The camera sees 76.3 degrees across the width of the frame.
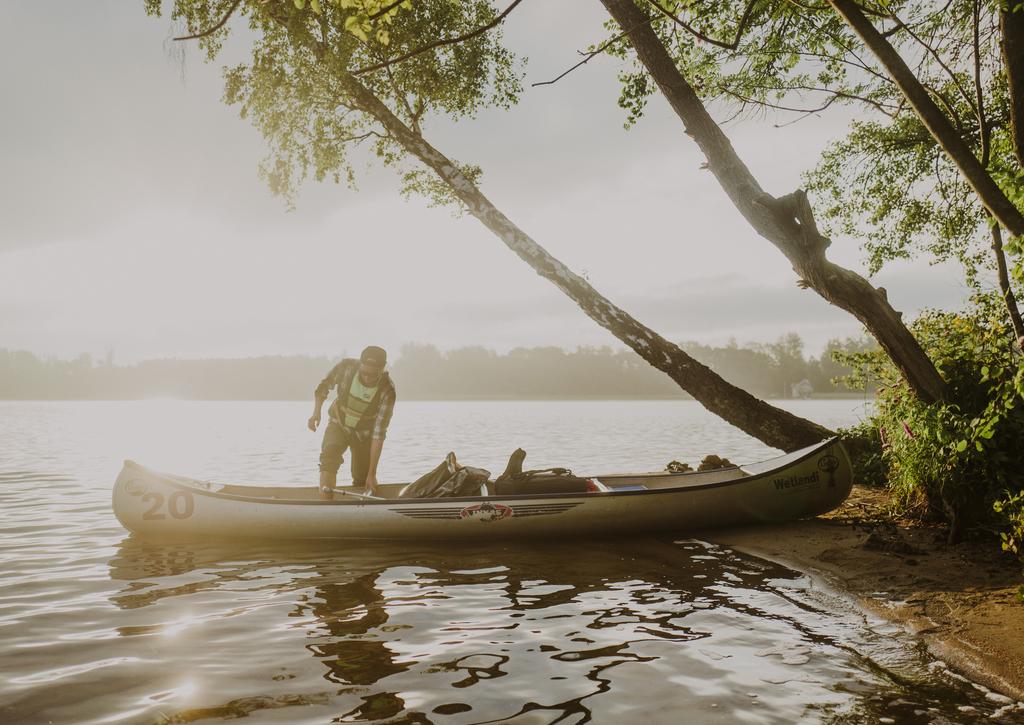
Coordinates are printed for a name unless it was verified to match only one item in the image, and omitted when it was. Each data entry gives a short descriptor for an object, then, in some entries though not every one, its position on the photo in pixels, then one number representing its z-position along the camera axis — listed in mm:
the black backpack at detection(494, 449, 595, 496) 9344
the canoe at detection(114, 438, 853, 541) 8656
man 9234
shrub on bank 6707
